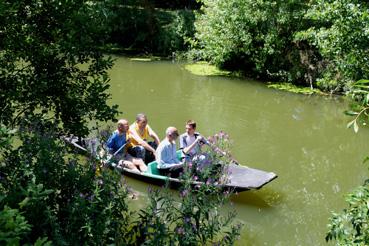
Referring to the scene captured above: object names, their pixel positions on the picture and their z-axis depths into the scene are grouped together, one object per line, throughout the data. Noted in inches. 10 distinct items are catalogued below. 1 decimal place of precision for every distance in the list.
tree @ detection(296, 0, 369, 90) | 420.5
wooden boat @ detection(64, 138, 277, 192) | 305.4
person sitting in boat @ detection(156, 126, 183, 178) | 321.1
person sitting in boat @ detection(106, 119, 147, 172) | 346.9
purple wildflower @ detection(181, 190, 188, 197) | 177.0
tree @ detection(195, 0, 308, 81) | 644.1
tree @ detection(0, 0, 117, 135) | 193.5
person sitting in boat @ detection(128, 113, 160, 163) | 356.8
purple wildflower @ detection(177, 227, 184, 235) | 165.5
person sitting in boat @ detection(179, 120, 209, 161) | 339.3
